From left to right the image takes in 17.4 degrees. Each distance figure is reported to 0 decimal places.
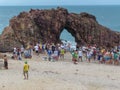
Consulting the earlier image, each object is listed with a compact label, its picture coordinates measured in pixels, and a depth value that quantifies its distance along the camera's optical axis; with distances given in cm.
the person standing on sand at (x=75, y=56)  3750
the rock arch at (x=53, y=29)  4550
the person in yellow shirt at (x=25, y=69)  2824
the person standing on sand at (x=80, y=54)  3838
